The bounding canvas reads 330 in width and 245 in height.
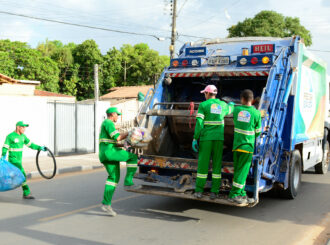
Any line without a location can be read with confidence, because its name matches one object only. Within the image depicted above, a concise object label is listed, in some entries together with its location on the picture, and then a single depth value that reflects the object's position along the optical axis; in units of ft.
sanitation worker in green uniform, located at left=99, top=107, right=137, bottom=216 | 18.89
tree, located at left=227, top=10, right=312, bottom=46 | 111.24
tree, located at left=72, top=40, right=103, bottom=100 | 133.80
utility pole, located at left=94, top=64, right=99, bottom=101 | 69.43
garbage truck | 19.26
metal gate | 44.98
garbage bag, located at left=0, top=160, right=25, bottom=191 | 22.08
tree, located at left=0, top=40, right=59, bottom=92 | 118.21
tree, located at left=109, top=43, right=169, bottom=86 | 147.74
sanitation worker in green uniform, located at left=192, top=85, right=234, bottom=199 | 18.38
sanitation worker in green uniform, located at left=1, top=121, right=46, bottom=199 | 23.12
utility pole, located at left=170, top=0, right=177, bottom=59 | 68.52
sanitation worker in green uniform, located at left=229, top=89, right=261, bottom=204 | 17.61
